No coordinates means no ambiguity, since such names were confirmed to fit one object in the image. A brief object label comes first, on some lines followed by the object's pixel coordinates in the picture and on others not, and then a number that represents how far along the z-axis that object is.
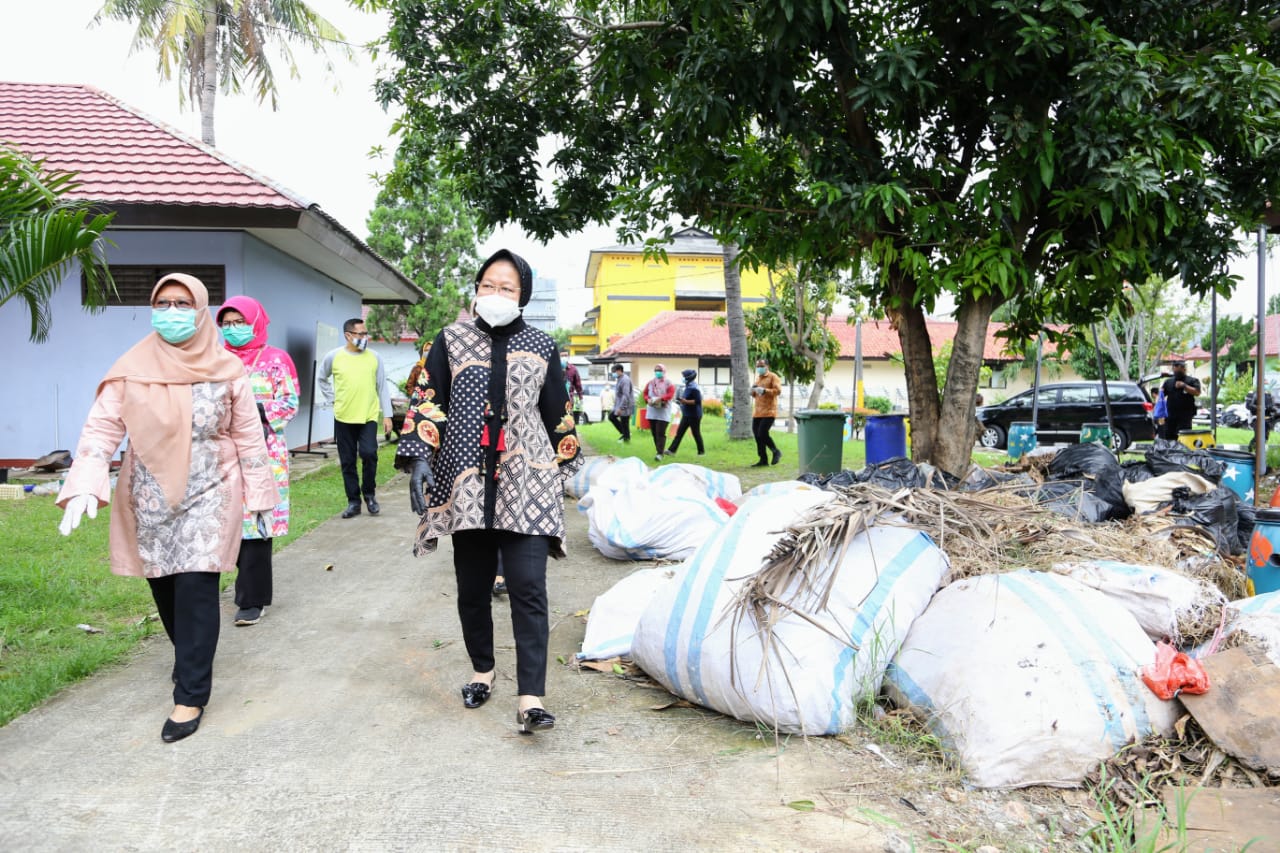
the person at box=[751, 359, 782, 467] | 12.05
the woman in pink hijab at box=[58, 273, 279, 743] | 3.28
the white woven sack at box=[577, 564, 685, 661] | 4.04
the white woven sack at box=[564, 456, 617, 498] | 7.85
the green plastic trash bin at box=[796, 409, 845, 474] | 10.45
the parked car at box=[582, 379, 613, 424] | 29.48
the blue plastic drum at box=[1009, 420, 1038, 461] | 11.55
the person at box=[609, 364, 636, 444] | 16.58
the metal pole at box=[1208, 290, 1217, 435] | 10.14
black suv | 18.47
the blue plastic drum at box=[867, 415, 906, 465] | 8.73
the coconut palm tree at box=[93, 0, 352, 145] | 19.55
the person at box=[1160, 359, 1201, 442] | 14.58
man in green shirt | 7.48
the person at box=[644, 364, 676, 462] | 13.18
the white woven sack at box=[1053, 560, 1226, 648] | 3.30
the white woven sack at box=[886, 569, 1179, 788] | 2.73
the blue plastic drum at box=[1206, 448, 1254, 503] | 6.17
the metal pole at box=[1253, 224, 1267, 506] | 6.42
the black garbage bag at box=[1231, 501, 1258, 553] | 4.95
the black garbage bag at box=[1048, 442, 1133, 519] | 5.38
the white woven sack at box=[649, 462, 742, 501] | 6.36
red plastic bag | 2.92
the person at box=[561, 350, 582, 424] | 12.71
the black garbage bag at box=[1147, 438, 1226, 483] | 5.77
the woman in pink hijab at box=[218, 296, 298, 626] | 4.63
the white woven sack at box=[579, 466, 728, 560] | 5.96
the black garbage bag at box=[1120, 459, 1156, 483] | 5.73
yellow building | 44.19
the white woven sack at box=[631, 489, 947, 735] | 3.08
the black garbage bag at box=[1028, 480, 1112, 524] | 4.75
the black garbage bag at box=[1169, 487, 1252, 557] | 4.79
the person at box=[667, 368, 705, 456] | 13.38
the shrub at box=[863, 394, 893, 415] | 30.97
